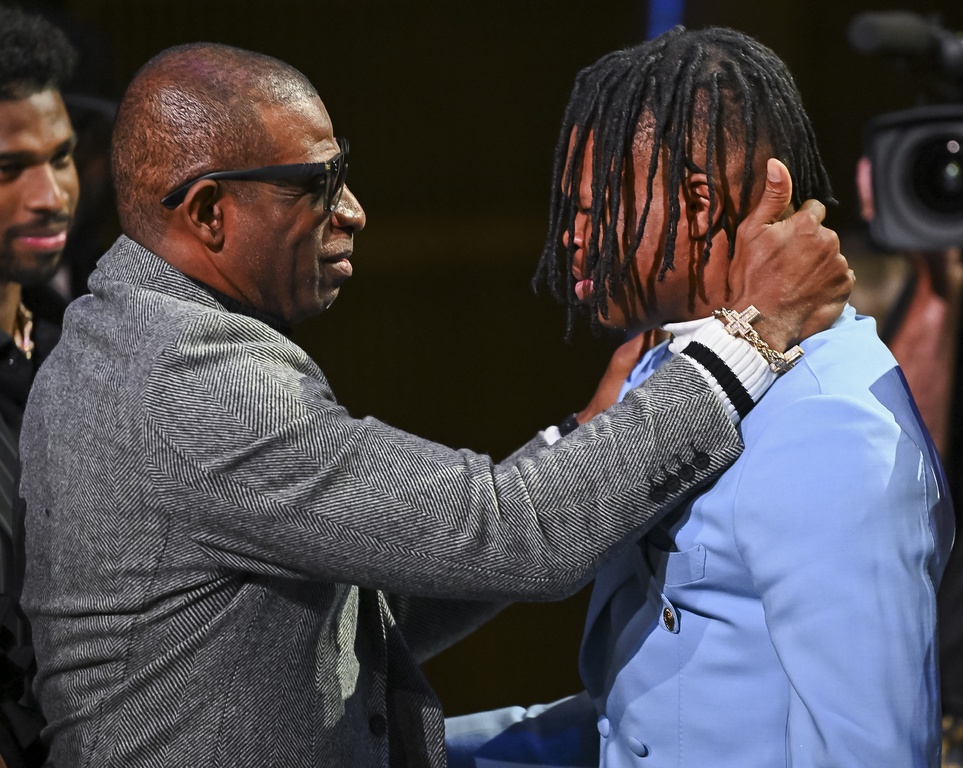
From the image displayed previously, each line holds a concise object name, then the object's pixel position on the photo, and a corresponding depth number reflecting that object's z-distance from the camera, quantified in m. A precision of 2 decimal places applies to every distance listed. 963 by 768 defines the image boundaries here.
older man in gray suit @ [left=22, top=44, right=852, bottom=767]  4.31
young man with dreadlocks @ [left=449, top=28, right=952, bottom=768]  4.23
